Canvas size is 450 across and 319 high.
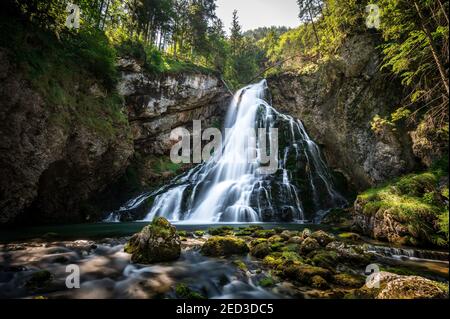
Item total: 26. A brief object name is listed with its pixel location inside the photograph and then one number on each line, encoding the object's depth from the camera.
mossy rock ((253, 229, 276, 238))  10.02
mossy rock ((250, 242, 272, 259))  7.37
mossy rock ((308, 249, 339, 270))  6.30
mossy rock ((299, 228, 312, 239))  8.66
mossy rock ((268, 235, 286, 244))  8.83
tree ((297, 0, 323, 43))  29.01
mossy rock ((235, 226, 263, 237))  10.60
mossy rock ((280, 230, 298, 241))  9.24
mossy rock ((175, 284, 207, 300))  4.72
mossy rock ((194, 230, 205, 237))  10.51
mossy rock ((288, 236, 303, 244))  8.53
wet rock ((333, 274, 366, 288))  5.17
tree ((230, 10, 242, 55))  41.94
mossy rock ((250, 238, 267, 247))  8.44
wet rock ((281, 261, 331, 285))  5.41
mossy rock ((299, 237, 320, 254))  7.35
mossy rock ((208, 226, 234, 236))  10.88
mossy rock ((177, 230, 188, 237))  10.19
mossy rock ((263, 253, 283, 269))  6.41
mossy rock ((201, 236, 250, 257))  7.62
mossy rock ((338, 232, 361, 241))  9.75
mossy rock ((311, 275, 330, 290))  5.10
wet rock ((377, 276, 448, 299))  4.05
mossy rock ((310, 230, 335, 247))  8.28
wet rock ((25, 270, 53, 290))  5.15
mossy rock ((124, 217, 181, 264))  6.74
